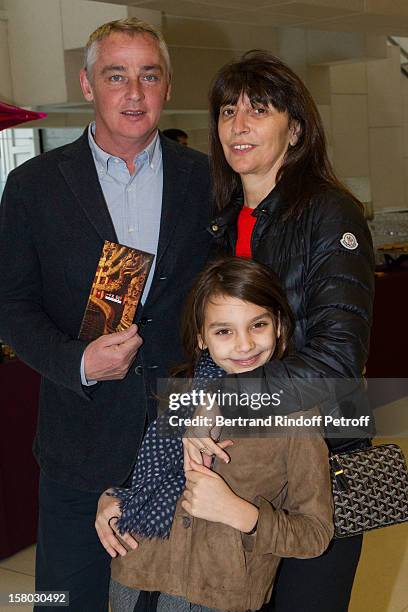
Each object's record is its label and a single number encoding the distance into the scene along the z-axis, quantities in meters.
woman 1.59
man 2.06
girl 1.58
